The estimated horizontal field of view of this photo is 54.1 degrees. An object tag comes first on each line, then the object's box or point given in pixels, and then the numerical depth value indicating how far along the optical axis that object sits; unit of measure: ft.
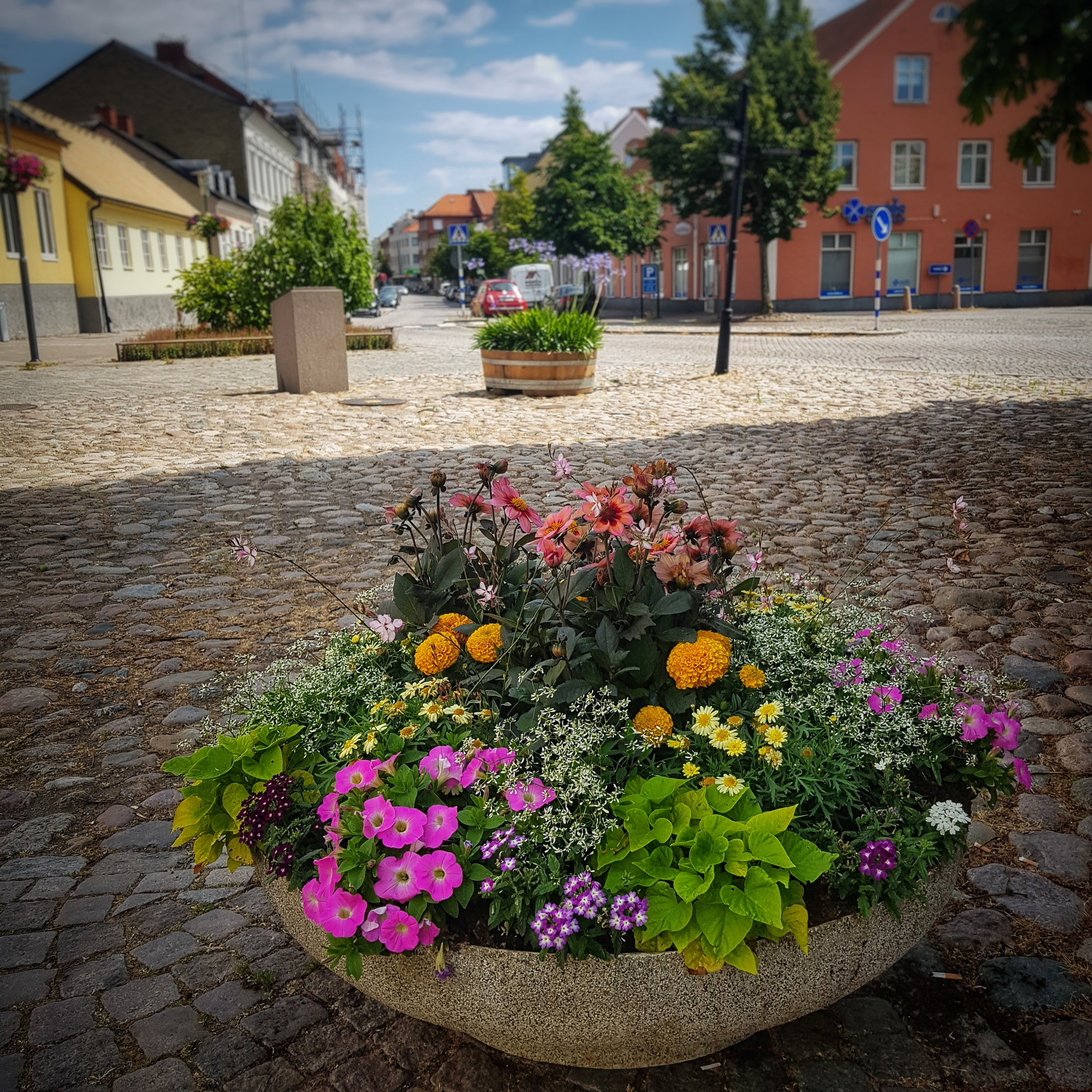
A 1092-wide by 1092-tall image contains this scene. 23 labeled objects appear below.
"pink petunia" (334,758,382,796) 6.79
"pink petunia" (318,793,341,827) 6.73
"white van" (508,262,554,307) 140.26
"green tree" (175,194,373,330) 73.15
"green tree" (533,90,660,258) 140.26
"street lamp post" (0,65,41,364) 62.85
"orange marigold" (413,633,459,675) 8.21
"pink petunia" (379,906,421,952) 6.20
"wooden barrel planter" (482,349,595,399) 43.27
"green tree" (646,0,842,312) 109.91
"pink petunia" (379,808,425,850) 6.38
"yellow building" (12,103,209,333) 104.37
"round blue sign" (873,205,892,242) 82.43
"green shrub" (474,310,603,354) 43.57
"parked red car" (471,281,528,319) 113.91
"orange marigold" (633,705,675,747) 7.40
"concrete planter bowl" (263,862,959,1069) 6.28
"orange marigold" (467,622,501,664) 8.05
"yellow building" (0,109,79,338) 89.71
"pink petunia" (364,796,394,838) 6.38
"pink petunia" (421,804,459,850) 6.41
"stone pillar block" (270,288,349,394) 46.03
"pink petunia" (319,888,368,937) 6.28
